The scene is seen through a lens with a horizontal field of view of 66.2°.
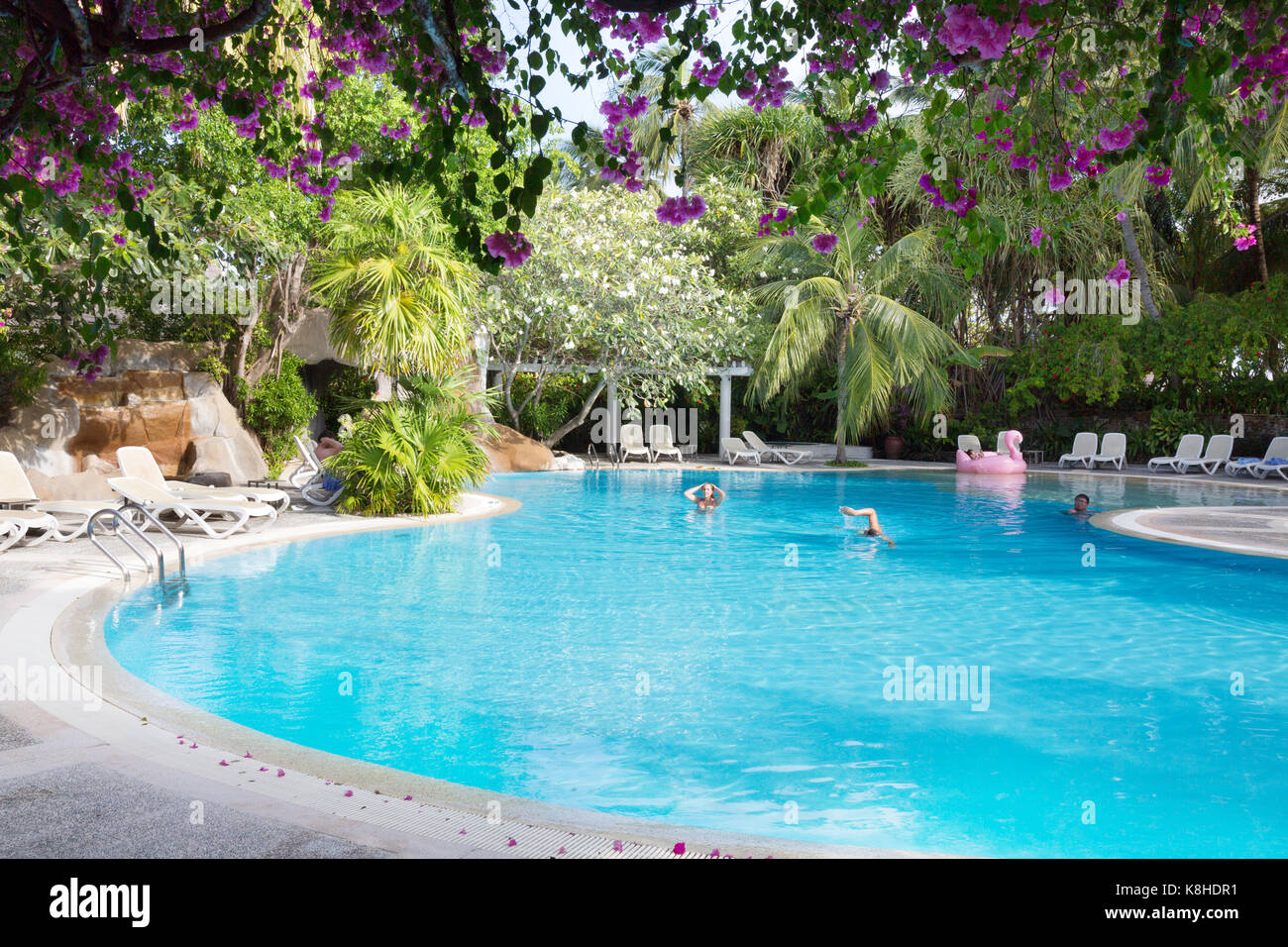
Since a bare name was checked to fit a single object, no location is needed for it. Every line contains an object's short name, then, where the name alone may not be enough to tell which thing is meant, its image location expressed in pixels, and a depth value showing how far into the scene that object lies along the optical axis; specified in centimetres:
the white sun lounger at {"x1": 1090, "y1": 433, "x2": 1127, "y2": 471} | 2338
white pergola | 2366
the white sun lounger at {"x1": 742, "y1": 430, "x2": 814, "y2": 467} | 2591
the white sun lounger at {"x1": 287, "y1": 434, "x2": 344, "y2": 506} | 1380
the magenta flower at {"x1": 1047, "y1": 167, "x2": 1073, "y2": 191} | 389
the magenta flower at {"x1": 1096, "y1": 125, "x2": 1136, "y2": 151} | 343
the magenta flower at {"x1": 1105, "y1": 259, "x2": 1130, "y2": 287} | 639
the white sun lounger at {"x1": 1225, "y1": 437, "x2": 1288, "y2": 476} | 2098
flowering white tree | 2075
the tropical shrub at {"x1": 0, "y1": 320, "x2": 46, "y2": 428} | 1391
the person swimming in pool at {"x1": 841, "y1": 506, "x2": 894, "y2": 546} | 1301
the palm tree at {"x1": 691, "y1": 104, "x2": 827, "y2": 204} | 2862
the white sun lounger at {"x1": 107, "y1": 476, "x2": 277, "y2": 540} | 1048
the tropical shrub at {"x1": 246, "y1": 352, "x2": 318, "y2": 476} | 1802
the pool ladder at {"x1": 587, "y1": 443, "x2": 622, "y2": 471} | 2420
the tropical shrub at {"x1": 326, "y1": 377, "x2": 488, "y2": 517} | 1347
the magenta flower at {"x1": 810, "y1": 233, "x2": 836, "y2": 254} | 458
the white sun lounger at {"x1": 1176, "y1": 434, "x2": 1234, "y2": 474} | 2205
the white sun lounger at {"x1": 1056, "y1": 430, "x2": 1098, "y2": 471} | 2388
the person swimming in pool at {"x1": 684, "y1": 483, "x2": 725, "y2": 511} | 1577
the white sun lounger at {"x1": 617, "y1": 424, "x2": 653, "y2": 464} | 2505
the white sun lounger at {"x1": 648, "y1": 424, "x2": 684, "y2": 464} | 2527
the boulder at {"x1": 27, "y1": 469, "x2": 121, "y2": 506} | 1188
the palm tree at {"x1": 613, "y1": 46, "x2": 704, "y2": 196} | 2819
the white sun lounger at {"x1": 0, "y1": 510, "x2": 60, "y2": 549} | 927
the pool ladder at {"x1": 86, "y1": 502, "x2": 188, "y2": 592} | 810
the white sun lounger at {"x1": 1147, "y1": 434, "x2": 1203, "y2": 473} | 2228
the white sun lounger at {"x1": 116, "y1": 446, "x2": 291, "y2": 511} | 1153
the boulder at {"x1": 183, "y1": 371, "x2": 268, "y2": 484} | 1627
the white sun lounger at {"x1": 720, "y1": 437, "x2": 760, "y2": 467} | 2545
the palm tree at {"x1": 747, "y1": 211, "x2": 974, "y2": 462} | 2406
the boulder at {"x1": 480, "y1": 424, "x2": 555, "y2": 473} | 2259
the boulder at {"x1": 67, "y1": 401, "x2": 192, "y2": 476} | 1510
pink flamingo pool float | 2266
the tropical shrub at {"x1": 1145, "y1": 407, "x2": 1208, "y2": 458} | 2394
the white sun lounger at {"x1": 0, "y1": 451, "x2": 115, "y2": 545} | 984
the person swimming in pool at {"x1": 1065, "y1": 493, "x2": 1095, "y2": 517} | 1473
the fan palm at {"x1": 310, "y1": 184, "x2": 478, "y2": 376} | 1373
